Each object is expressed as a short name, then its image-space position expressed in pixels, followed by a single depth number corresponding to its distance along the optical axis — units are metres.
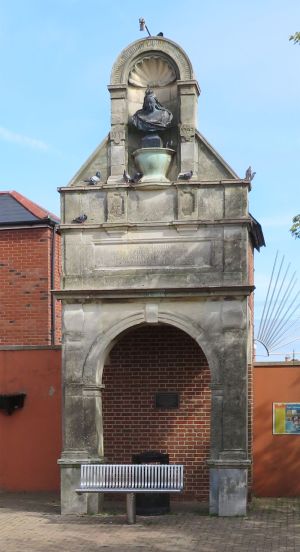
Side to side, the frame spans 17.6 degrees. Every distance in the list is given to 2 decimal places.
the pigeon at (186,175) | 15.63
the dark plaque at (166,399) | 17.41
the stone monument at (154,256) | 15.27
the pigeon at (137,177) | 15.90
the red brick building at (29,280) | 20.16
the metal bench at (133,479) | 14.58
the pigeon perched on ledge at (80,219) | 15.87
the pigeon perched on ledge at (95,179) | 15.95
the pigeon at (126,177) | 15.88
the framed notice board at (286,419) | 17.42
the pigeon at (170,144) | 16.17
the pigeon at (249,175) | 15.64
